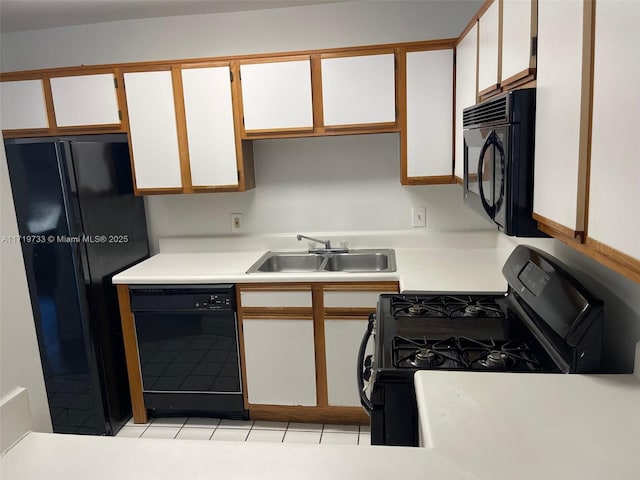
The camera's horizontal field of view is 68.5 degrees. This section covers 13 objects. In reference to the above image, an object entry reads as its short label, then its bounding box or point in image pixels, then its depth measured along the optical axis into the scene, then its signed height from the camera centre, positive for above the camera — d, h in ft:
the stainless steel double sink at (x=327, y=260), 9.50 -2.08
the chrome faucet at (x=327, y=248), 9.60 -1.85
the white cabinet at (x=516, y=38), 4.15 +1.01
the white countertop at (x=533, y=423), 3.07 -2.05
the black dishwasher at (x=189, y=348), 8.43 -3.33
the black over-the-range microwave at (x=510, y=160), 4.11 -0.12
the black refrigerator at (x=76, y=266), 7.96 -1.67
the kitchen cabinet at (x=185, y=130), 8.66 +0.63
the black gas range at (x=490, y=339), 4.26 -2.06
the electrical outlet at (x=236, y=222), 10.07 -1.28
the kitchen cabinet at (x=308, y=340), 8.16 -3.18
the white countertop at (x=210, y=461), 2.81 -1.83
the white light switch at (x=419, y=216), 9.59 -1.29
